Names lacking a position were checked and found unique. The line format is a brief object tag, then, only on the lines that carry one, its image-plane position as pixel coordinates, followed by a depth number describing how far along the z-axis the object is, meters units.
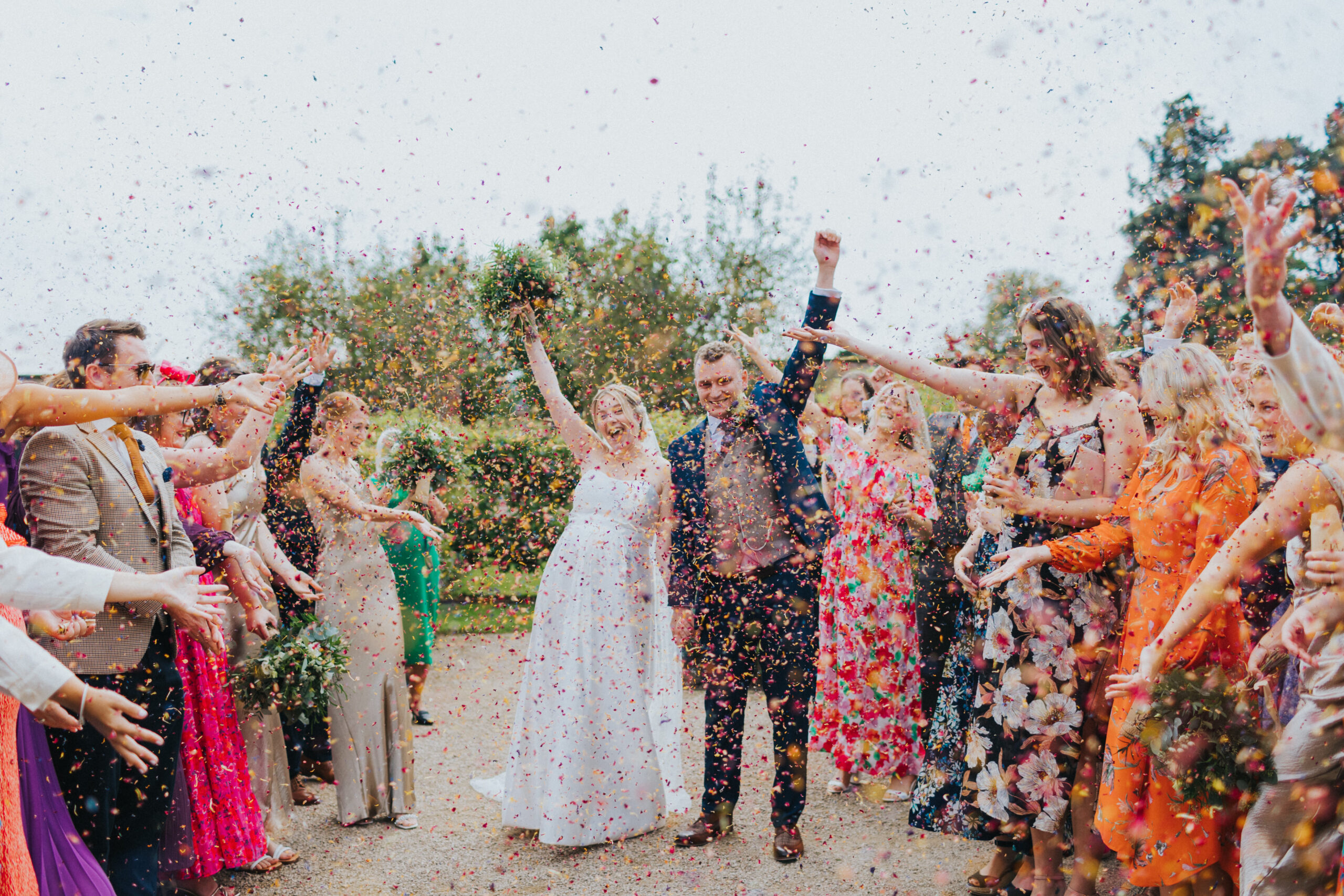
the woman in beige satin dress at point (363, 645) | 4.57
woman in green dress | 6.55
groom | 4.14
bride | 4.27
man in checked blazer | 2.93
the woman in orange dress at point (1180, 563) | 2.85
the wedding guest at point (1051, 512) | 3.32
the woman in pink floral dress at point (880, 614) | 5.03
